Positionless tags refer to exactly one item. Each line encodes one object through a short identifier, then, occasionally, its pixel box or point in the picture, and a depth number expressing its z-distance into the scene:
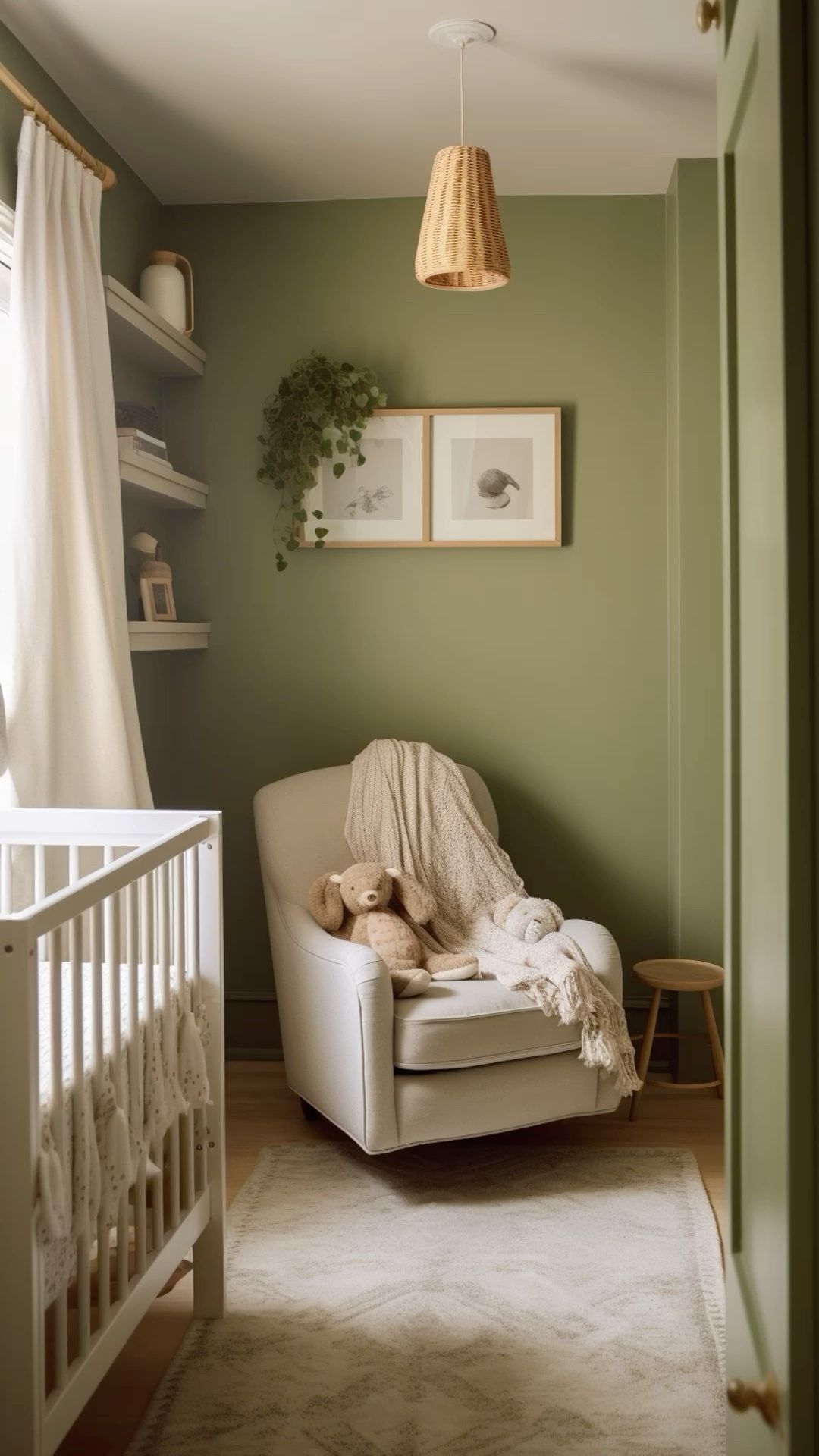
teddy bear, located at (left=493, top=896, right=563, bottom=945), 3.05
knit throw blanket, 3.19
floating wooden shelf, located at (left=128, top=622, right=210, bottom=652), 3.06
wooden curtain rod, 2.38
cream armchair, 2.65
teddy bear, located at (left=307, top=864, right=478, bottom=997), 2.91
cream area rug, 1.88
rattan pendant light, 2.70
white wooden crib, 1.38
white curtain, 2.47
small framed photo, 3.28
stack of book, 3.01
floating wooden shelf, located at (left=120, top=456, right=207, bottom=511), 3.04
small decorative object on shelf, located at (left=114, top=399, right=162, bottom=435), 3.18
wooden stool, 3.16
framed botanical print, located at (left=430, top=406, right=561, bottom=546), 3.56
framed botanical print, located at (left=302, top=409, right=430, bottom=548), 3.58
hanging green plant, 3.50
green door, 0.70
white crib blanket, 1.46
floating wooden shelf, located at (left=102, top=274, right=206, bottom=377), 2.92
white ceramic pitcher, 3.33
